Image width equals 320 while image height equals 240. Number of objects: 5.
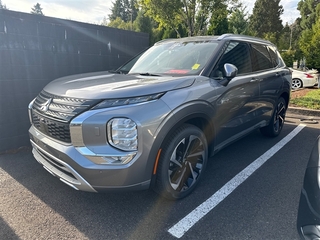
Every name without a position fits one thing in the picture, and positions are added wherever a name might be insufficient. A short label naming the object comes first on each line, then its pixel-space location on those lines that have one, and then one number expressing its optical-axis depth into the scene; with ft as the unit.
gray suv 6.93
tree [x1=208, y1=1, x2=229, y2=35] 45.14
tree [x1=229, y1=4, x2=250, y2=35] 99.27
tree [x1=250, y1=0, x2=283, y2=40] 128.57
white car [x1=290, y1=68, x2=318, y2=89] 40.91
